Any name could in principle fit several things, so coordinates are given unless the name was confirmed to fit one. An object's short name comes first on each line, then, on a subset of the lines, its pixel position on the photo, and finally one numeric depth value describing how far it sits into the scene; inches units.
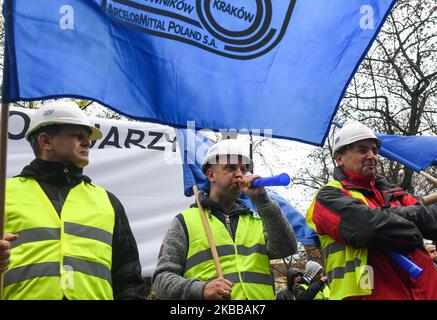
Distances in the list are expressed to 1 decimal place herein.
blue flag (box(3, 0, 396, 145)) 148.6
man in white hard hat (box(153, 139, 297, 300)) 171.6
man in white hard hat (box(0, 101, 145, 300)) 145.9
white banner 284.8
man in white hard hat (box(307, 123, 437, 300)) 174.4
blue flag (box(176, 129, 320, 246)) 207.1
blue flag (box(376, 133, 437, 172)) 258.6
